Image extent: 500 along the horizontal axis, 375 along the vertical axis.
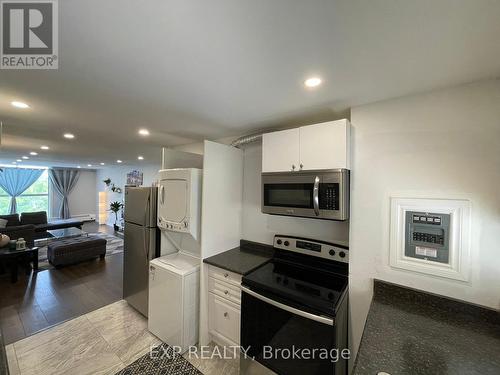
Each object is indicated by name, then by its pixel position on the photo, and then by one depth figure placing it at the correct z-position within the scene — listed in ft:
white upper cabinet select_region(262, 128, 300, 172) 5.89
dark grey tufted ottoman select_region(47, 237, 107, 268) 12.81
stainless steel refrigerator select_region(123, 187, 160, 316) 7.89
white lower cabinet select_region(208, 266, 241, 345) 6.07
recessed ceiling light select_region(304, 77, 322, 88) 4.12
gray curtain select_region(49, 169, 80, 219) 26.68
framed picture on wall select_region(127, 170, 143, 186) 22.80
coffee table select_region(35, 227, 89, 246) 17.26
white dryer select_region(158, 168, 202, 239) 6.64
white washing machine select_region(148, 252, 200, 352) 6.38
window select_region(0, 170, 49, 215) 23.82
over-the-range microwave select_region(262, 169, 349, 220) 5.07
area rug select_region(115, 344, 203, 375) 5.77
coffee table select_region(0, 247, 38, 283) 11.03
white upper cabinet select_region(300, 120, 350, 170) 5.08
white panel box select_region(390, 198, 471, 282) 4.05
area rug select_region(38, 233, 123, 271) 13.44
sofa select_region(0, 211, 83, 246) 13.77
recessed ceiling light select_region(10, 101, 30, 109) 5.51
